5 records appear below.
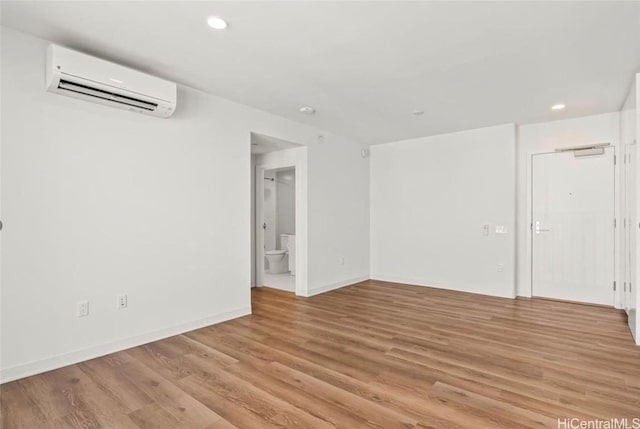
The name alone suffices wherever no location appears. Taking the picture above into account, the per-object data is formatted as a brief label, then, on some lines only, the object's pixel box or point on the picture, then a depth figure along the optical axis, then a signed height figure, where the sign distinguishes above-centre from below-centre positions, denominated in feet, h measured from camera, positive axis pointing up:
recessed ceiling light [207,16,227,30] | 7.43 +4.34
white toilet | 21.76 -3.04
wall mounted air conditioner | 7.97 +3.38
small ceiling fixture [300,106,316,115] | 13.57 +4.28
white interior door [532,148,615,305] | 14.35 -0.63
